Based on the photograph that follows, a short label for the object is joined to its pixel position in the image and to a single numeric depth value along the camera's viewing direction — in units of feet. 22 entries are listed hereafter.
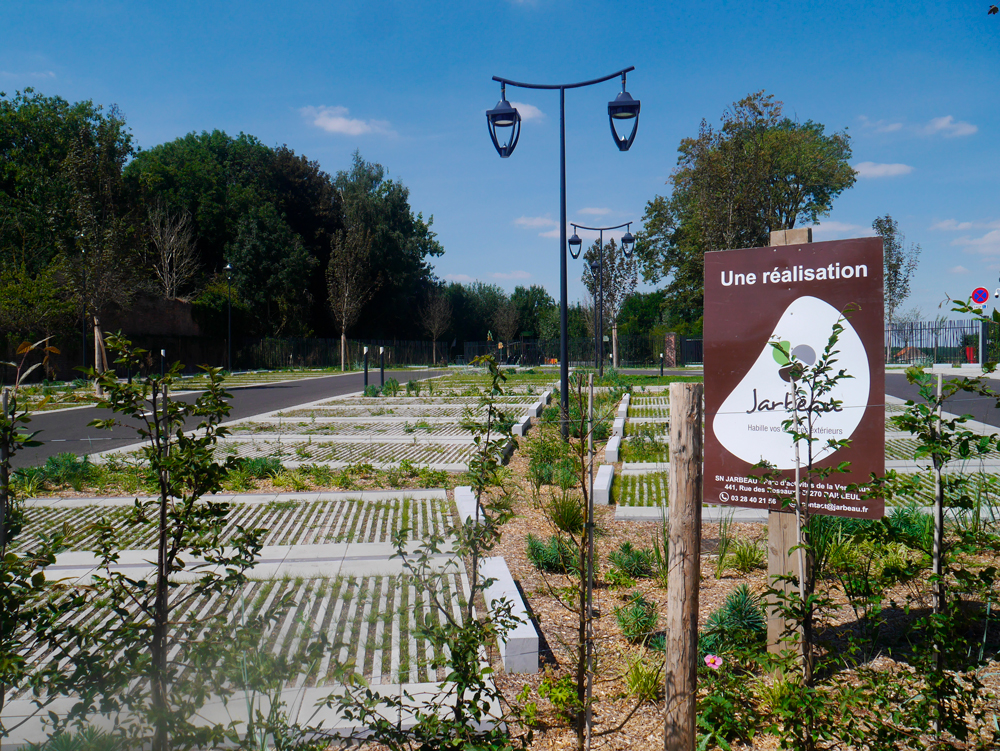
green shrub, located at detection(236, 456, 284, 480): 26.16
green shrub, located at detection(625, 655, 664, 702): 10.16
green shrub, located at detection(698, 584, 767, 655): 10.98
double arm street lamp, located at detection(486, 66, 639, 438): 33.94
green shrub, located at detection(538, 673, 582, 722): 9.43
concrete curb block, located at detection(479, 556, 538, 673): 10.91
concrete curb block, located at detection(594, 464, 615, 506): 22.36
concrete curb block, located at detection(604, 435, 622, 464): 29.04
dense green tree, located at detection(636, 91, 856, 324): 85.15
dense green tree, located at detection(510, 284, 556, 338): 245.04
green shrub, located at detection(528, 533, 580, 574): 15.67
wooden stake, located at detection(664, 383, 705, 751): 8.27
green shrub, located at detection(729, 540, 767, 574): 15.66
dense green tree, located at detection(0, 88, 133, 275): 90.48
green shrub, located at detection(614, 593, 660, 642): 12.07
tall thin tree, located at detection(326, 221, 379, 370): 154.92
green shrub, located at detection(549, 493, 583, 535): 18.84
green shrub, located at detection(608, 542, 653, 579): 15.29
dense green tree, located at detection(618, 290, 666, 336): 210.79
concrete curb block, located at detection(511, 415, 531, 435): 38.29
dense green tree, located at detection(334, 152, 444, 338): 180.96
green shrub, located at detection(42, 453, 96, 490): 25.22
